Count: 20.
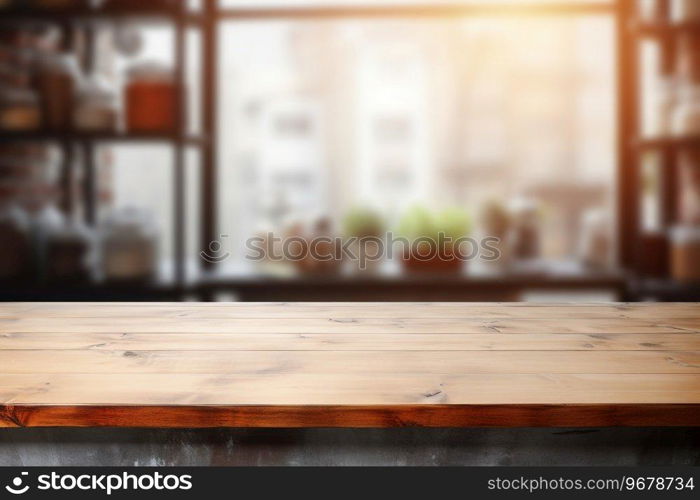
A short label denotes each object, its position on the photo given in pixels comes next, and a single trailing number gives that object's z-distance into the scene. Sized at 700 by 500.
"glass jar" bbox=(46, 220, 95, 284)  1.96
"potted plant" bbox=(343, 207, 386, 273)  1.99
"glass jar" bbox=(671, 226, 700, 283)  2.05
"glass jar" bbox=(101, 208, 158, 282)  1.98
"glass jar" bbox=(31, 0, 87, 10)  2.01
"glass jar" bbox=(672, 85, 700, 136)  2.06
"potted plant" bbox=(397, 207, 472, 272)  1.96
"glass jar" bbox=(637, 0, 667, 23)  2.20
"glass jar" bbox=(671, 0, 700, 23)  2.08
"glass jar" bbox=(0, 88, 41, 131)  2.00
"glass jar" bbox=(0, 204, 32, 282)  1.94
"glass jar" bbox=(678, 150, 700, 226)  2.29
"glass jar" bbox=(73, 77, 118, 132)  2.00
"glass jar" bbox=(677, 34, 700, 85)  2.24
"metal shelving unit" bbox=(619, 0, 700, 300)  2.12
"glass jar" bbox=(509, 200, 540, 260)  2.11
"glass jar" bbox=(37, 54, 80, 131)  1.98
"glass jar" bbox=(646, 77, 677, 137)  2.13
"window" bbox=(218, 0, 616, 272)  2.34
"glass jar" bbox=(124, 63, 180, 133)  2.00
